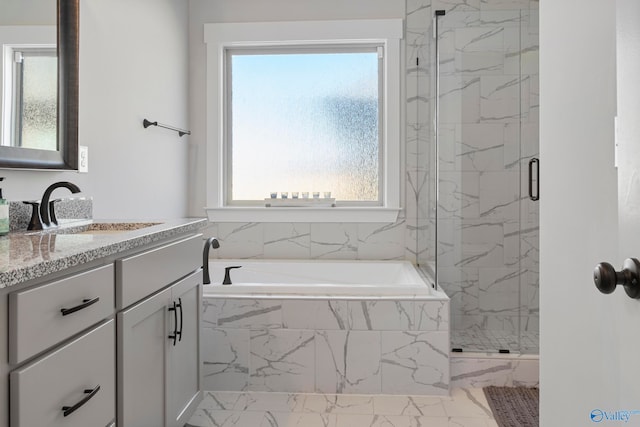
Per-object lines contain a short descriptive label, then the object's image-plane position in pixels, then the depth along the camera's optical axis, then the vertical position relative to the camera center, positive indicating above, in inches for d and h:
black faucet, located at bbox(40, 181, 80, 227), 68.3 +1.2
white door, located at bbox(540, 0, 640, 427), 28.1 +0.4
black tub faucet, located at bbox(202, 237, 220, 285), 93.3 -9.3
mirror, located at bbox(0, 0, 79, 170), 76.6 +19.2
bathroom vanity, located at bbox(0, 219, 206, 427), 35.1 -11.1
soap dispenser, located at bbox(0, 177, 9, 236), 58.7 -0.9
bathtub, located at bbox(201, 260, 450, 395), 93.0 -24.9
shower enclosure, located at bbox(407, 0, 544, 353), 113.1 +12.2
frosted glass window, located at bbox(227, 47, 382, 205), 138.4 +25.3
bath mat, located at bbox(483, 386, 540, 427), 82.2 -35.3
